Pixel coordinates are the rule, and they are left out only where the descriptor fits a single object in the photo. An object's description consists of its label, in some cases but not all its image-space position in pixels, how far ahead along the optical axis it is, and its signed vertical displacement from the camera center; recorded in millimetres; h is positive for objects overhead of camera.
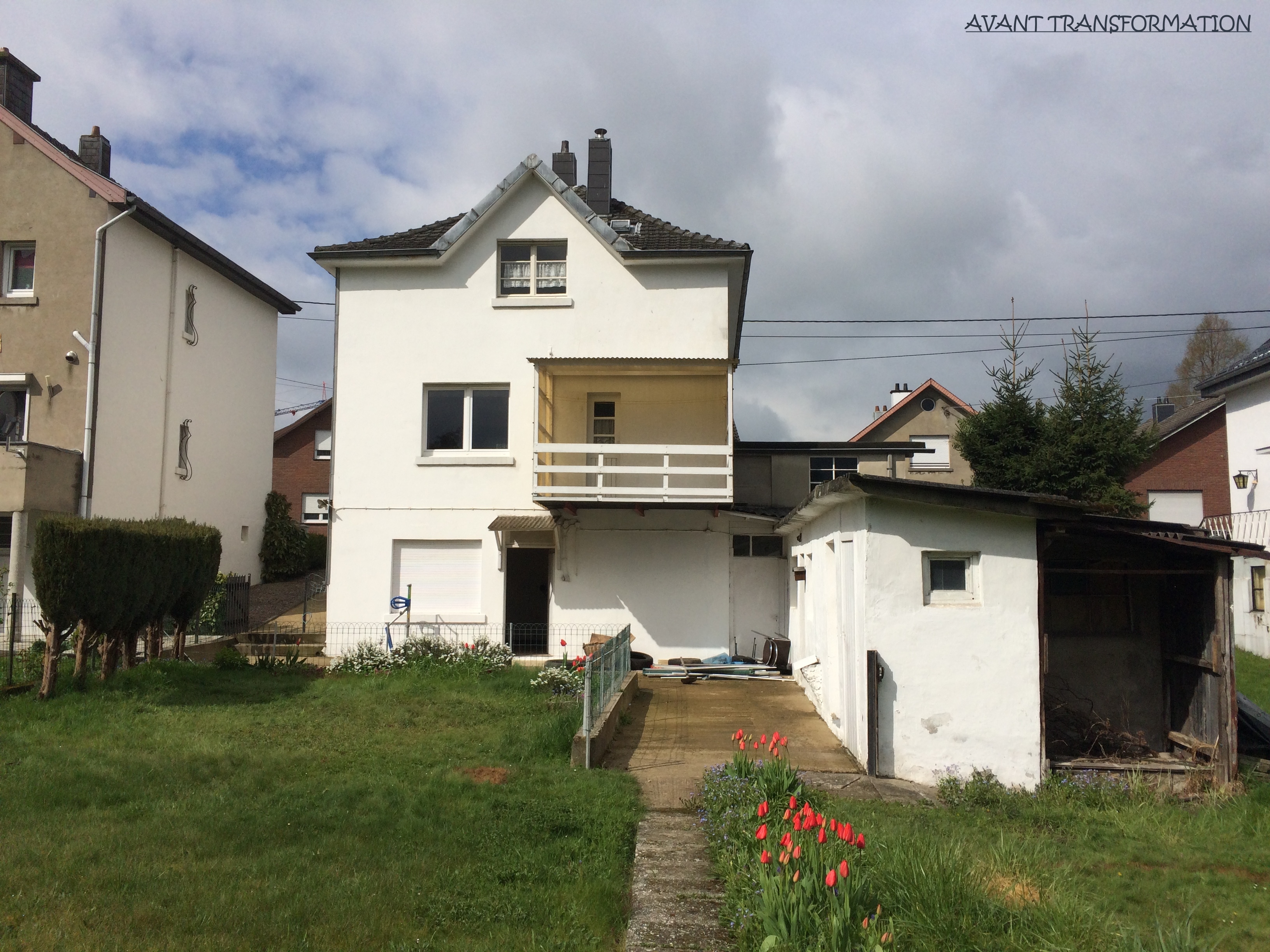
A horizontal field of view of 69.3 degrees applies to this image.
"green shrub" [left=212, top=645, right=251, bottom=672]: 15359 -1794
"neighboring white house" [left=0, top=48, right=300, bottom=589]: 17906 +4404
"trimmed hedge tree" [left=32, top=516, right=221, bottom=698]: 11688 -366
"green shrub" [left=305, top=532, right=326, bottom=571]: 27062 +134
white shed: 9664 -687
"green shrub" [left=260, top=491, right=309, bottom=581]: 25438 +268
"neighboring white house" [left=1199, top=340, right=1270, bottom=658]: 20422 +2214
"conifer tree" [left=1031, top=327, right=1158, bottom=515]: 21500 +2886
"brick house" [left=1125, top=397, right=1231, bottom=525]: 31156 +3174
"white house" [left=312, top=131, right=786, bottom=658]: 17703 +2679
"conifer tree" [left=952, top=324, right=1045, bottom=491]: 22406 +3138
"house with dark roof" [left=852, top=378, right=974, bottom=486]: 35906 +5629
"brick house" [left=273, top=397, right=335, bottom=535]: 34969 +3373
